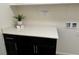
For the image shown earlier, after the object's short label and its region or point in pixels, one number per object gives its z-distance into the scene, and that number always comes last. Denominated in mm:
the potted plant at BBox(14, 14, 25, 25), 2219
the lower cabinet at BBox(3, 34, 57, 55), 1853
